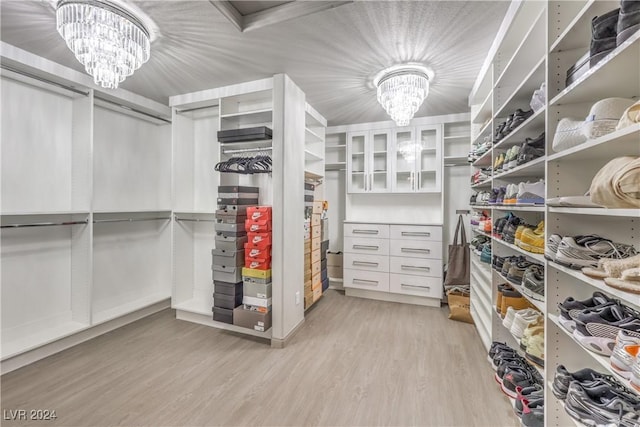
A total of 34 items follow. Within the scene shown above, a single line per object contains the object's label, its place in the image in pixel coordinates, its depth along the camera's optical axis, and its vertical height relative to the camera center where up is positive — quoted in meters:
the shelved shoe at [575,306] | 1.04 -0.37
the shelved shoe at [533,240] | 1.46 -0.15
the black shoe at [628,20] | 0.79 +0.58
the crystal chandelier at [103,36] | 1.55 +1.02
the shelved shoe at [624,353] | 0.78 -0.41
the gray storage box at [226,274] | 2.51 -0.59
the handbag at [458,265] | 3.35 -0.66
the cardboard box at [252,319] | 2.42 -0.98
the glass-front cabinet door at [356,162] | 3.95 +0.73
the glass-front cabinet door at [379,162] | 3.85 +0.72
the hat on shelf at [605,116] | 0.93 +0.34
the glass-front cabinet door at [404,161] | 3.67 +0.69
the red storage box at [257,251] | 2.46 -0.37
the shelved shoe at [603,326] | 0.90 -0.38
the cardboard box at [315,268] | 3.21 -0.69
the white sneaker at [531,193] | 1.48 +0.11
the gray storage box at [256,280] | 2.46 -0.64
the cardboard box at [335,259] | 4.11 -0.72
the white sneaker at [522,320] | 1.61 -0.64
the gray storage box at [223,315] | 2.53 -0.98
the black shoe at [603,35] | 0.90 +0.61
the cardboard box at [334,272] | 4.10 -0.91
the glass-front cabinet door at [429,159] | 3.57 +0.72
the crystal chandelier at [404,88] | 2.35 +1.08
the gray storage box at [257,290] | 2.45 -0.72
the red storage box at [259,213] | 2.48 -0.02
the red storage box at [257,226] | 2.46 -0.14
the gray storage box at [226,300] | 2.53 -0.85
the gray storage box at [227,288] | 2.52 -0.73
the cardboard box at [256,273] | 2.45 -0.57
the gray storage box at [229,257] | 2.52 -0.44
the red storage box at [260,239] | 2.47 -0.26
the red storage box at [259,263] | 2.45 -0.48
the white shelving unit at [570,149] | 0.93 +0.26
